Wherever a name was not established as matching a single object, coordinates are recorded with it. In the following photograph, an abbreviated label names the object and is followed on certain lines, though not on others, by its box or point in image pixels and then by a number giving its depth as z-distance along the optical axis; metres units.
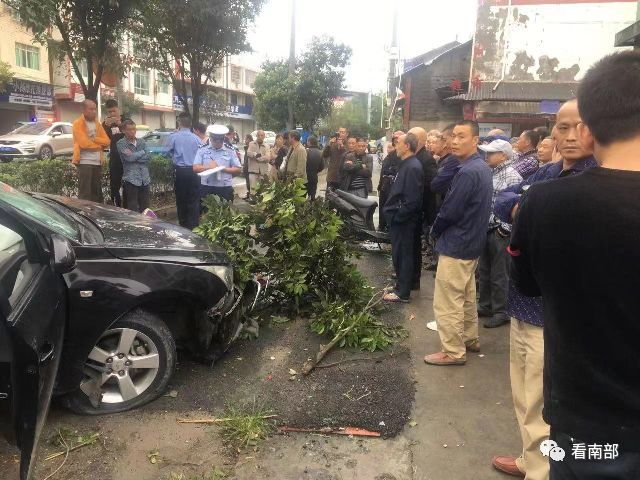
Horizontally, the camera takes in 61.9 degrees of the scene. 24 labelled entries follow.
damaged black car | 2.27
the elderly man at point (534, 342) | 2.31
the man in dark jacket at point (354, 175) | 9.04
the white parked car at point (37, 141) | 18.29
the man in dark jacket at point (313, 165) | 10.49
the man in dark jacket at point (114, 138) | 7.67
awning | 15.89
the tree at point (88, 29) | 7.33
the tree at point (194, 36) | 10.05
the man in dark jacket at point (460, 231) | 3.79
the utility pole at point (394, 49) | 18.89
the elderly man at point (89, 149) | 7.22
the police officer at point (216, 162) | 6.91
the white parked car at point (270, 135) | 33.51
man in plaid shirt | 4.67
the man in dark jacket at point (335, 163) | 9.99
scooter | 7.38
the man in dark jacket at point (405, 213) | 5.02
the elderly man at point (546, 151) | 4.50
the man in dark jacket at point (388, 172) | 7.27
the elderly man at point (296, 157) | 10.13
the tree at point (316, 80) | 23.28
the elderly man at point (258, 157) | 11.33
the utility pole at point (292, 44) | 19.89
